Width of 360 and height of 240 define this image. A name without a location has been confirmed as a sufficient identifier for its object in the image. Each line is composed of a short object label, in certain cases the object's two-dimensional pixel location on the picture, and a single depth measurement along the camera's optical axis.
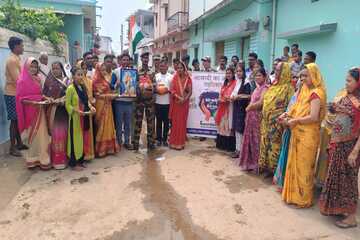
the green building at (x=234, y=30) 10.37
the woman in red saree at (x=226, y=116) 5.93
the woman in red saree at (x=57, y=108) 4.86
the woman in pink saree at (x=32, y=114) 4.86
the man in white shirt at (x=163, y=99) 6.18
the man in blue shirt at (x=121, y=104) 5.85
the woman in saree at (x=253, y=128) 4.92
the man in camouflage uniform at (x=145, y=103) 5.95
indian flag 13.65
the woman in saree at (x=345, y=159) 3.30
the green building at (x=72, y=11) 15.70
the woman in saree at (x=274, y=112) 4.41
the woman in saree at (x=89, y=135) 5.23
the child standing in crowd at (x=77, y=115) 4.86
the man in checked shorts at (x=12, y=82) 5.35
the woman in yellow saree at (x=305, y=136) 3.72
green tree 7.40
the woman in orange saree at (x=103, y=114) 5.58
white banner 6.49
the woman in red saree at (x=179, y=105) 6.17
